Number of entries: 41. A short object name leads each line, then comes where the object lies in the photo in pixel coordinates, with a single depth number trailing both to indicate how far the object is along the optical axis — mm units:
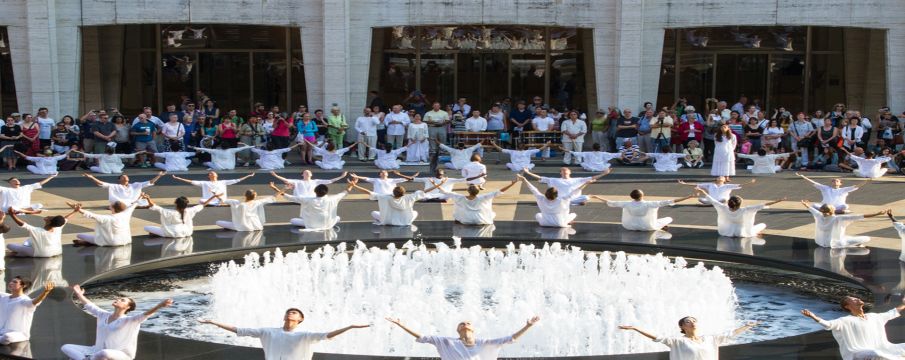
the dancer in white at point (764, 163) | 28675
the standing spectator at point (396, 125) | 31000
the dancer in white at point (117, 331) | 11844
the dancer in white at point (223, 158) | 29438
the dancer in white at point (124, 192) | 21062
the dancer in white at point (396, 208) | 20906
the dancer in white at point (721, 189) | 21578
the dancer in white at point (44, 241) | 17406
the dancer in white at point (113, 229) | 18703
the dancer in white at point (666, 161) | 29203
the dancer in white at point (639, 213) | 20375
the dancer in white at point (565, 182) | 22031
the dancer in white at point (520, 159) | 28688
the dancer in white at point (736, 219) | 19703
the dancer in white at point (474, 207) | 21047
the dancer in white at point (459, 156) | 29297
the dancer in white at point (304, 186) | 21606
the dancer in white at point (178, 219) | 19484
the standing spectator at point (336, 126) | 31312
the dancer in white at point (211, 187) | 22123
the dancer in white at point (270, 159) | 29533
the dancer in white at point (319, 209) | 20297
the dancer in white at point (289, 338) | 11273
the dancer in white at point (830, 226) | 18641
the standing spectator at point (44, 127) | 30050
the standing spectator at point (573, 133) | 30844
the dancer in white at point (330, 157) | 29438
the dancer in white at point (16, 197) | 20547
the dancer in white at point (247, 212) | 20359
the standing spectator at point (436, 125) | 31203
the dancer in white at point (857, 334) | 11719
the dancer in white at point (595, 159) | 29234
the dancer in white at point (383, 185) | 22094
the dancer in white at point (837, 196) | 20594
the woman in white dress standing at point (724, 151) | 26688
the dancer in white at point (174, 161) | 28984
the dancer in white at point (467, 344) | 11023
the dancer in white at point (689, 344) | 11109
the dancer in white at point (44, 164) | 28156
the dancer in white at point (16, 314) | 12745
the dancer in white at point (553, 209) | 20891
